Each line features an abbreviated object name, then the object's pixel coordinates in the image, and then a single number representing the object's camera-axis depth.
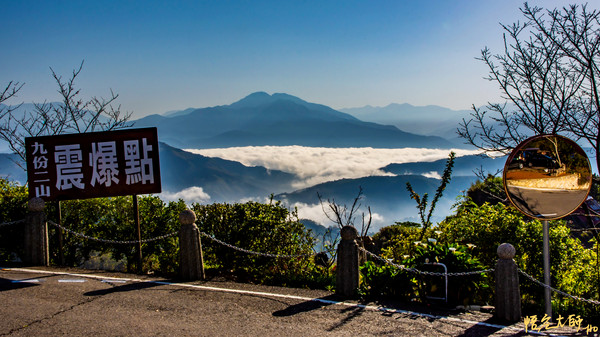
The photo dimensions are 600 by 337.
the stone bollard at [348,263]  6.76
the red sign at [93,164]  8.74
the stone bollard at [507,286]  5.73
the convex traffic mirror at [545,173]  5.66
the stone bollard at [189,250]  7.54
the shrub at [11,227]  9.44
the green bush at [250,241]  8.55
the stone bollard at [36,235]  8.74
